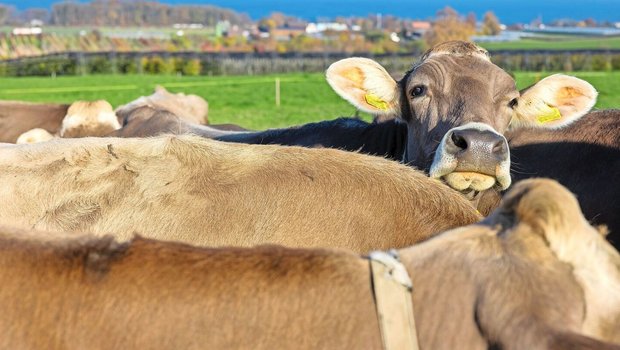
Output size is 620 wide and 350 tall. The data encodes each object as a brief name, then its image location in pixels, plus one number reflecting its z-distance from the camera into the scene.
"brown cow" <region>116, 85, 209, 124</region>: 12.82
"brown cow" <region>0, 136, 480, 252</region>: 4.03
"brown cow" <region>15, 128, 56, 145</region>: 9.52
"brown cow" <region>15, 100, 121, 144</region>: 11.02
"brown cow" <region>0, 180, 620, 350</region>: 2.30
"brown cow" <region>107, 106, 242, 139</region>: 8.30
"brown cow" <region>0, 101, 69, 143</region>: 12.59
